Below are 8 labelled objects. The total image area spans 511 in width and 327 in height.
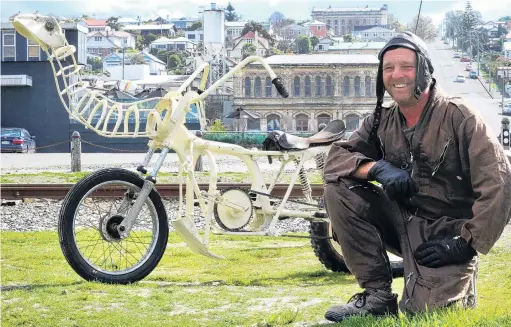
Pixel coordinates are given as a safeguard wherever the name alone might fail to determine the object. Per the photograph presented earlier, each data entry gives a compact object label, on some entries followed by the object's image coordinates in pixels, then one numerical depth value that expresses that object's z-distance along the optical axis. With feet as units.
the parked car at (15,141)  112.57
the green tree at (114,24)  478.67
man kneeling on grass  12.53
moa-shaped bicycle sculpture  18.71
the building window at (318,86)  215.92
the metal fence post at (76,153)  63.26
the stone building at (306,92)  208.85
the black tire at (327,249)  20.43
